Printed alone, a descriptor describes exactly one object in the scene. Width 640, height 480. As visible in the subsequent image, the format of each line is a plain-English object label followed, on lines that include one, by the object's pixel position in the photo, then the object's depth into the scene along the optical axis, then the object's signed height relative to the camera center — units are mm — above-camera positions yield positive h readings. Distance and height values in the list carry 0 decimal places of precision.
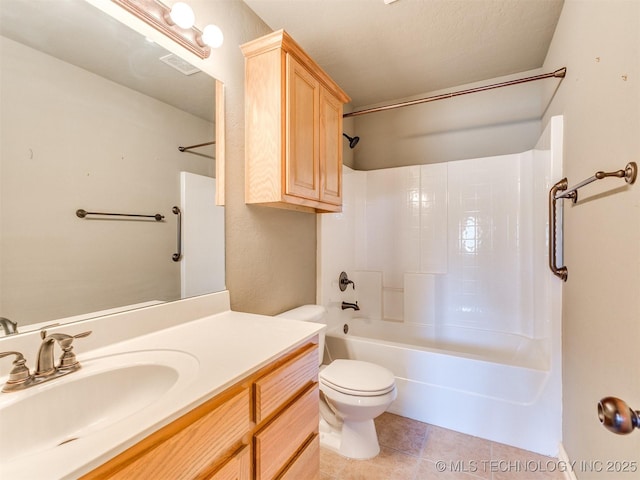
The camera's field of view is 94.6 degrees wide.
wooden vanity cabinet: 592 -497
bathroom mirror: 822 +255
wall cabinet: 1438 +603
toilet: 1508 -831
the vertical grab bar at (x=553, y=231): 1551 +40
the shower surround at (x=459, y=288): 1719 -408
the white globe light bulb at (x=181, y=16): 1139 +881
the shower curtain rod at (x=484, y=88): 1659 +992
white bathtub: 1651 -894
